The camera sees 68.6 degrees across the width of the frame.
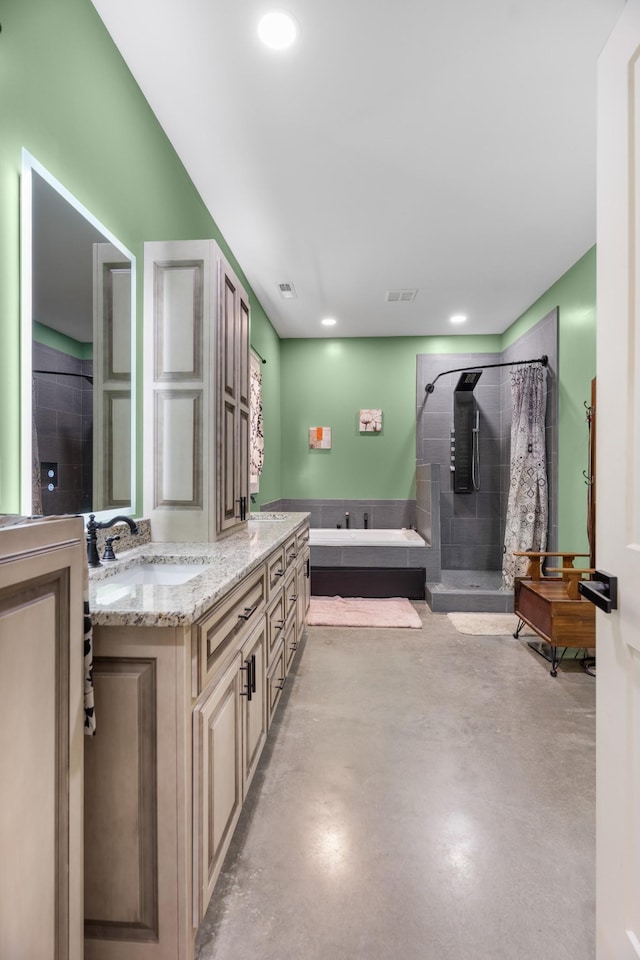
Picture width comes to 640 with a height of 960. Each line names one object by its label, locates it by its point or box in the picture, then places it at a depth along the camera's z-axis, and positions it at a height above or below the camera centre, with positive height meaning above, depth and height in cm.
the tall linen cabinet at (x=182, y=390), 227 +43
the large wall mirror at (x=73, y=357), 141 +43
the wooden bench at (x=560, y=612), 287 -83
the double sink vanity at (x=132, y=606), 74 -32
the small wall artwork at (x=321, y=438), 576 +51
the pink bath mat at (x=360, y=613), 390 -118
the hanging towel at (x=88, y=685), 95 -42
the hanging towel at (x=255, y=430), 430 +46
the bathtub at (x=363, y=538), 468 -62
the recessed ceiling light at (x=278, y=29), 174 +171
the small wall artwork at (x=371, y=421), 570 +71
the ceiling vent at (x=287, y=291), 421 +175
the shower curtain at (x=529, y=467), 424 +12
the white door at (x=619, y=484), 94 -1
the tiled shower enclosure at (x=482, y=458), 547 +26
